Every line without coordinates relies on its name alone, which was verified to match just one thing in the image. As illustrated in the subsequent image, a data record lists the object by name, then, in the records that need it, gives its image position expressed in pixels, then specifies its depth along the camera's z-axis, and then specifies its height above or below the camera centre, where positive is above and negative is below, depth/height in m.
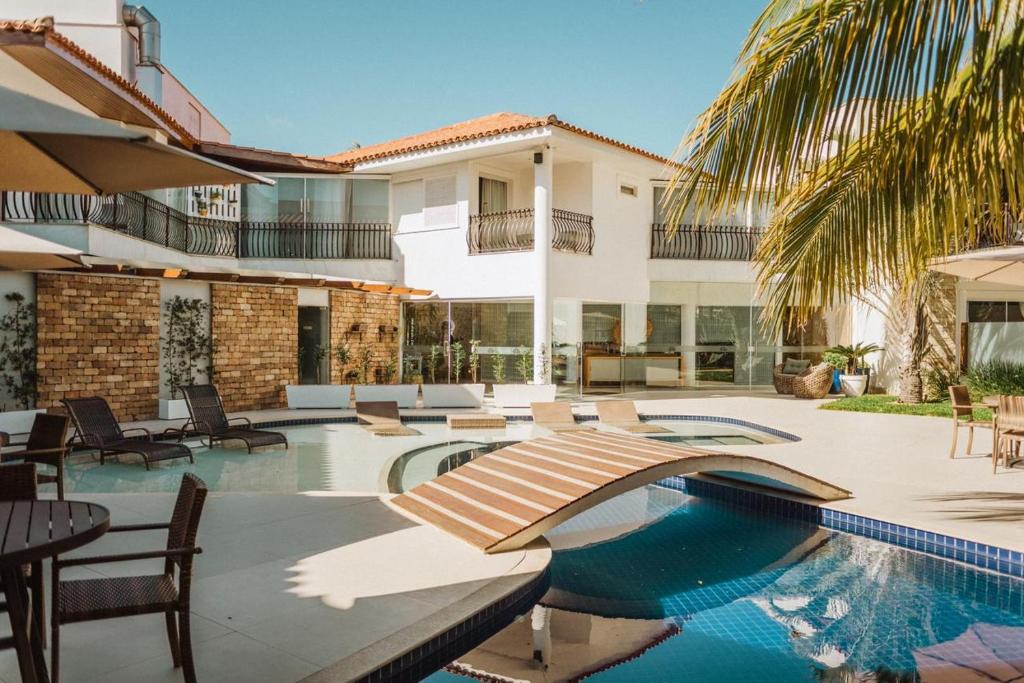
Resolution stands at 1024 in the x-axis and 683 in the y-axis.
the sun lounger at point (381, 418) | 12.94 -1.36
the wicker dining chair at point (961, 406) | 10.20 -0.80
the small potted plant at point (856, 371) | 19.27 -0.61
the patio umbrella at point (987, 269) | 11.41 +1.26
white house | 17.78 +2.52
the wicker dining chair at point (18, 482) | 4.13 -0.80
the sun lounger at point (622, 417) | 13.09 -1.29
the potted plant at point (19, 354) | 11.75 -0.22
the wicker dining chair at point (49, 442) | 6.68 -0.94
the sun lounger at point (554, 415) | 13.14 -1.25
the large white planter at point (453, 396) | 16.36 -1.14
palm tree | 3.21 +1.09
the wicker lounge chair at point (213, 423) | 10.83 -1.20
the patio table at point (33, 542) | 2.89 -0.81
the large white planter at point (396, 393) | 15.89 -1.07
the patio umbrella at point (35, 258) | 8.60 +0.99
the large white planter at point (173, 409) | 13.74 -1.25
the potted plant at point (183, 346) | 14.18 -0.08
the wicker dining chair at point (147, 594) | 3.35 -1.20
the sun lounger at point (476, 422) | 13.45 -1.41
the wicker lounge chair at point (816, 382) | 19.14 -0.89
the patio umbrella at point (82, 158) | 2.76 +0.87
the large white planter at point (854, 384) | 19.23 -0.93
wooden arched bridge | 6.15 -1.28
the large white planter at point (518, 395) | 16.23 -1.10
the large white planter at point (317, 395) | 15.70 -1.11
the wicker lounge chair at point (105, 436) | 9.41 -1.24
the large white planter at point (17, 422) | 9.64 -1.07
